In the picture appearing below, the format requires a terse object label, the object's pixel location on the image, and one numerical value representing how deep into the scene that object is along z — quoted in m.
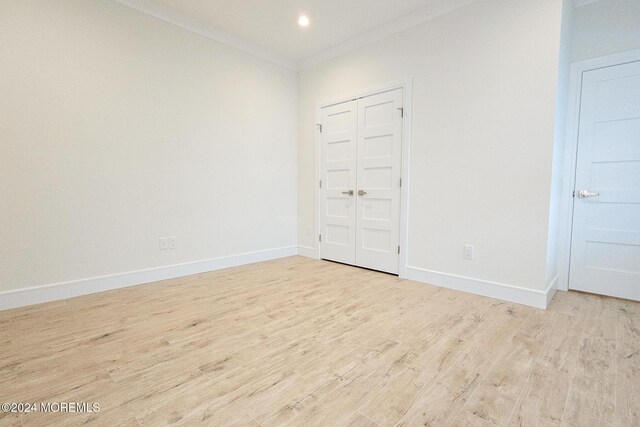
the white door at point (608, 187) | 2.54
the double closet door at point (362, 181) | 3.29
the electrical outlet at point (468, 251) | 2.75
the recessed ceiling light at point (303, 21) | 3.08
